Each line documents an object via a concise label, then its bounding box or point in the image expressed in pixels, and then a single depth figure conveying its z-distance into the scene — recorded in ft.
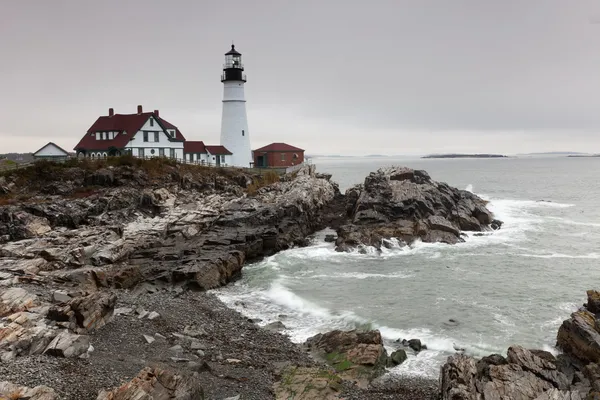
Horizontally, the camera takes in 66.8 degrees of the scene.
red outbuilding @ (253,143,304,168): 213.87
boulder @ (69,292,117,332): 56.49
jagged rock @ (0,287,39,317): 56.32
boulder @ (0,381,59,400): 36.78
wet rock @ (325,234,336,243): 124.51
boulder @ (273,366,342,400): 46.34
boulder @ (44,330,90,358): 47.26
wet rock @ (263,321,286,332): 66.28
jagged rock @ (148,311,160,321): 64.67
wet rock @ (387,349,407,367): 55.47
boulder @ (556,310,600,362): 53.06
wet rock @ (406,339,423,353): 59.74
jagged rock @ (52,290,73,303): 63.87
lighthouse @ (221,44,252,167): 195.72
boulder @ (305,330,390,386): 52.80
